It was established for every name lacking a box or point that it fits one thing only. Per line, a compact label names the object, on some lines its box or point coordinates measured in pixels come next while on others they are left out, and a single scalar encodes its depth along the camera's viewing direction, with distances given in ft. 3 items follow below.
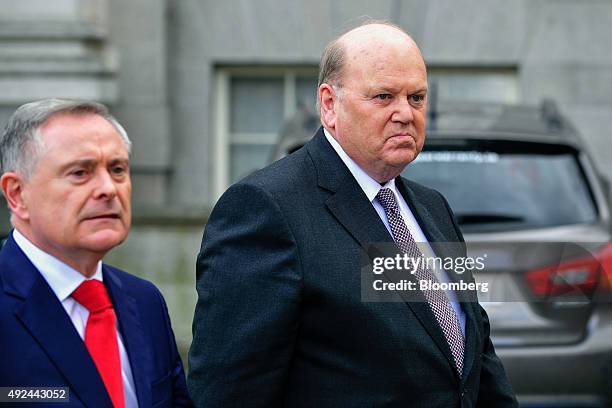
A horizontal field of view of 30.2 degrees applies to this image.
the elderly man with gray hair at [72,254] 8.28
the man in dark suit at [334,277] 8.30
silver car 15.55
